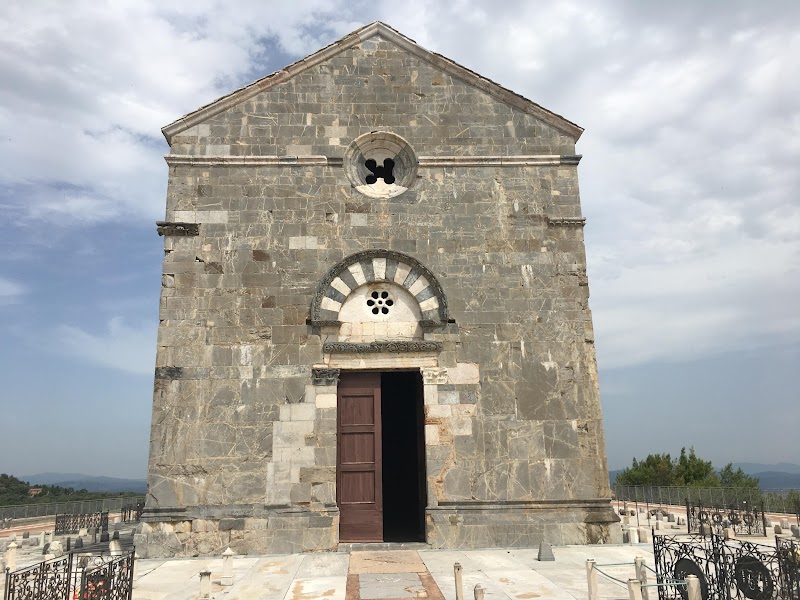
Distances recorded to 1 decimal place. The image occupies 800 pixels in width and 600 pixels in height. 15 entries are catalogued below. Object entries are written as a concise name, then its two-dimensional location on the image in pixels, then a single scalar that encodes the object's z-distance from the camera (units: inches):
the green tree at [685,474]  1178.6
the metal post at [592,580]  246.4
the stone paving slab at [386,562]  348.5
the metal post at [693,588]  214.1
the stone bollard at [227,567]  326.2
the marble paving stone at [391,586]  287.1
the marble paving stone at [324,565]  343.0
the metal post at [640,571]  269.4
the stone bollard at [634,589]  211.9
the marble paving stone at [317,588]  290.7
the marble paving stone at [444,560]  347.6
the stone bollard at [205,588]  251.1
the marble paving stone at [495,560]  350.6
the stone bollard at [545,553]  367.9
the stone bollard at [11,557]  346.6
